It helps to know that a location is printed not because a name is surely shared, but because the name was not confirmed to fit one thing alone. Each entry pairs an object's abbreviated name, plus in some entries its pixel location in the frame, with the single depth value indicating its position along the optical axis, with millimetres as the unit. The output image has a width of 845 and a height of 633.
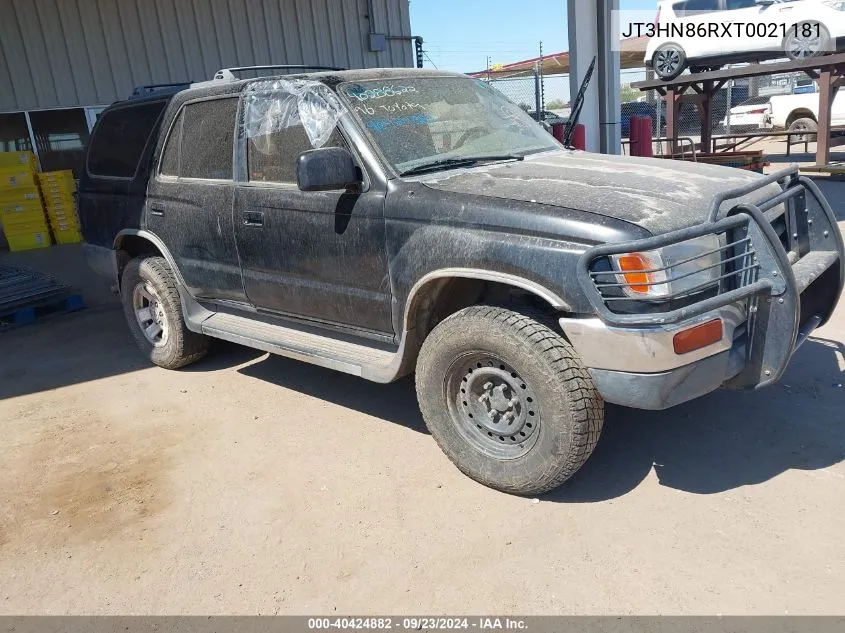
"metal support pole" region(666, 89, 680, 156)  15984
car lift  13516
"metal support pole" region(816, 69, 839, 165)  13609
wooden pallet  7000
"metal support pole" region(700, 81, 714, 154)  15867
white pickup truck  18781
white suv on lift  13500
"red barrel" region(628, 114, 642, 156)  10414
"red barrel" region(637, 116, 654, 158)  10227
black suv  2881
